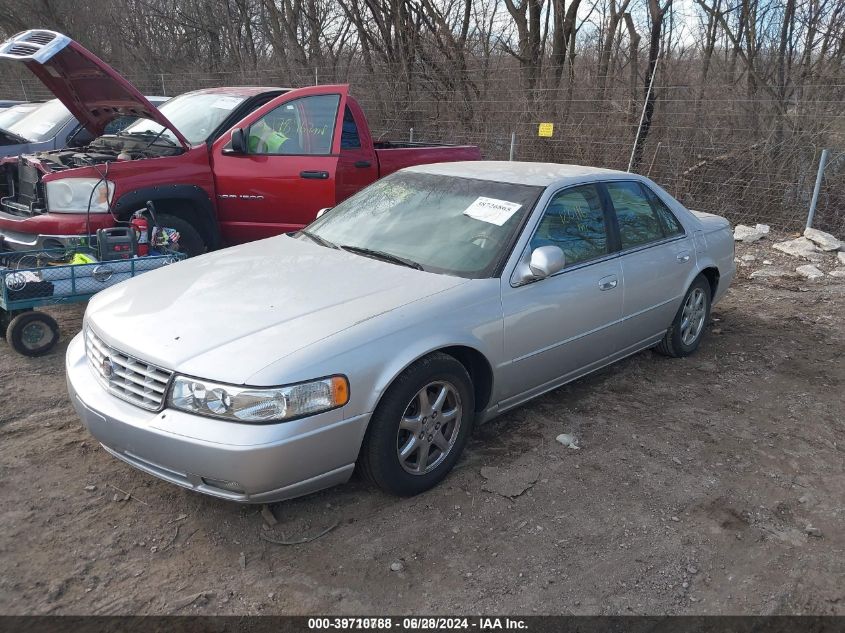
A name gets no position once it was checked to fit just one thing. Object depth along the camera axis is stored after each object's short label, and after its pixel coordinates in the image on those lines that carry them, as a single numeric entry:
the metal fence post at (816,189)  8.74
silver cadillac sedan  2.82
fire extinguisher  5.49
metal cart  4.77
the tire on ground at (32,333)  4.84
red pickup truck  5.59
